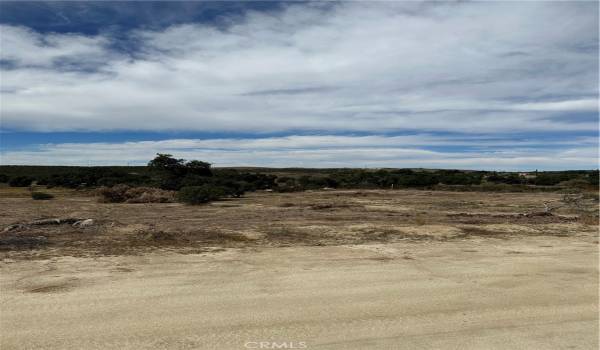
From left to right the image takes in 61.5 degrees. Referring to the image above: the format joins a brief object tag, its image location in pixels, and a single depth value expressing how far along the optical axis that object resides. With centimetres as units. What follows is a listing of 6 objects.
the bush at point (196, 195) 2878
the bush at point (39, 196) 3184
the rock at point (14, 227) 1473
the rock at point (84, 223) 1587
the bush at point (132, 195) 3011
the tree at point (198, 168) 4589
